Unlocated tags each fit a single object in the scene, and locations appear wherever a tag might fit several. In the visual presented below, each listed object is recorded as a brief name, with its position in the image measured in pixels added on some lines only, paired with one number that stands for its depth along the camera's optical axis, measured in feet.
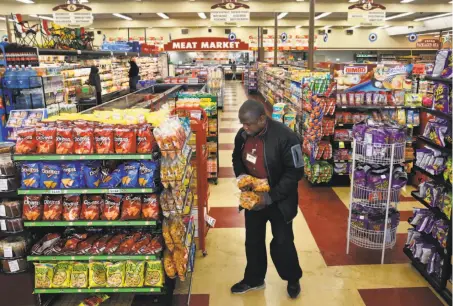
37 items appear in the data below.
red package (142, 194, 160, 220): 9.54
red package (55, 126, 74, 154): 9.35
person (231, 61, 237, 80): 101.71
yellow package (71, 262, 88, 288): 9.94
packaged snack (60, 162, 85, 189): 9.52
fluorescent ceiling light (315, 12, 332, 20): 70.03
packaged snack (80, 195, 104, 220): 9.68
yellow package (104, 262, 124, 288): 9.82
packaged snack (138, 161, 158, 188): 9.34
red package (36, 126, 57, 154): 9.41
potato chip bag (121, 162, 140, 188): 9.35
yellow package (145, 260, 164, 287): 9.74
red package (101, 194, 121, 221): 9.62
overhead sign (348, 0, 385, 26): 37.86
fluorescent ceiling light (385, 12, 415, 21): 69.34
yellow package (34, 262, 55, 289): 9.92
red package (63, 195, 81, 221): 9.69
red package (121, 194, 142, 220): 9.53
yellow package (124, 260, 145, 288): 9.81
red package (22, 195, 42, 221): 9.71
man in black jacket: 9.83
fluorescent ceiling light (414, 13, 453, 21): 70.08
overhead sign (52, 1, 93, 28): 38.68
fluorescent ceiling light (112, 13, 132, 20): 71.16
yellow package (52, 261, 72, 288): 9.96
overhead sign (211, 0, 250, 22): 37.37
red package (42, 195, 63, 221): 9.71
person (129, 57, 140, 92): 53.67
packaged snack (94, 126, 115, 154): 9.32
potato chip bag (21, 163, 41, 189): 9.53
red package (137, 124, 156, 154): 9.29
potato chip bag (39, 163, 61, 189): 9.51
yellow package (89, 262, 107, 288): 9.89
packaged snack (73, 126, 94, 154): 9.32
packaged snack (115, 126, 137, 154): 9.23
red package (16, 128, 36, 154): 9.41
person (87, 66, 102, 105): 34.93
